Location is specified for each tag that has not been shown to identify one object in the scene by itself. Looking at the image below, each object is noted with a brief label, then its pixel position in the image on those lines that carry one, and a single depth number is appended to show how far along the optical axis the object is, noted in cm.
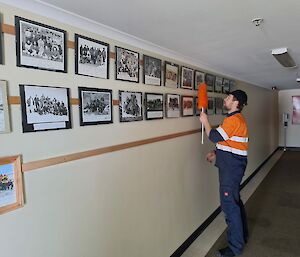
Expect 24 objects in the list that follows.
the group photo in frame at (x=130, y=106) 193
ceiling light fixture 246
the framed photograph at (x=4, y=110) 118
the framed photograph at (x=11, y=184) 120
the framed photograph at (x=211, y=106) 342
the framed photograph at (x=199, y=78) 307
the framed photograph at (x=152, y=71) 218
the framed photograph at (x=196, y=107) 307
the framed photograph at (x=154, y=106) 221
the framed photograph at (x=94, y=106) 161
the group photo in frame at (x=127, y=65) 188
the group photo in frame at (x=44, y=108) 130
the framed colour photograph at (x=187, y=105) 280
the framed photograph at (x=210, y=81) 335
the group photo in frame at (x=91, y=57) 157
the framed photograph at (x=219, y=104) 366
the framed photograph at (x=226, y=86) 391
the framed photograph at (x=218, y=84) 363
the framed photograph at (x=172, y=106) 252
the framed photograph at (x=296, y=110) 838
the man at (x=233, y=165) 255
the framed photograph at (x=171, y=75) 249
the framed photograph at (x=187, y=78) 278
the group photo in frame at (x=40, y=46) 126
